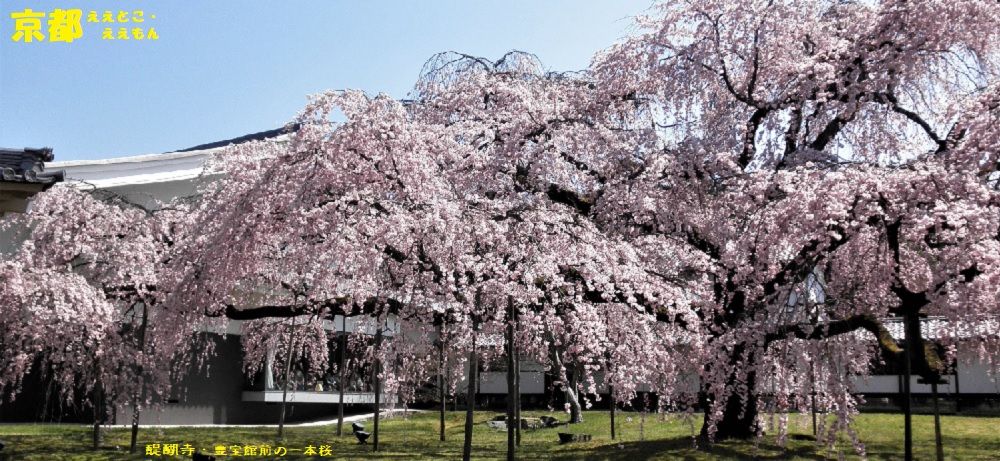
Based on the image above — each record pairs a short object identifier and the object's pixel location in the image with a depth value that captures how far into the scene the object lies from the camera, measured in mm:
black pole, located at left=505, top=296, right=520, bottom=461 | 10688
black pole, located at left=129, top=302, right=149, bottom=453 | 14500
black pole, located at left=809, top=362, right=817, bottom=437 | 10555
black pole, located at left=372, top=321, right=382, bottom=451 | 16381
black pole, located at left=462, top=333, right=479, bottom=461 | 10789
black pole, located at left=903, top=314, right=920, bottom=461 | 9453
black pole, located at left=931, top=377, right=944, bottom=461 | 12203
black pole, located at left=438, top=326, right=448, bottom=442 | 16188
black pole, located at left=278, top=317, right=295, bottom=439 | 18453
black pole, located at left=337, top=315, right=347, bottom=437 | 18734
